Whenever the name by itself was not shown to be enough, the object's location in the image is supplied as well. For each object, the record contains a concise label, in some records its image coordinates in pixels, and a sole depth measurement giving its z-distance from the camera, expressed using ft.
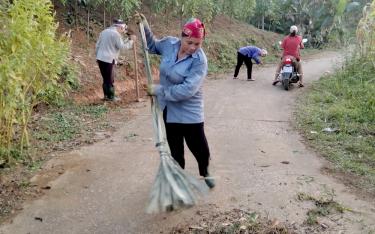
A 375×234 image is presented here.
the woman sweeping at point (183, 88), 12.92
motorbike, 36.62
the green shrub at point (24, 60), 14.57
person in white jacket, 27.63
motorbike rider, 37.78
